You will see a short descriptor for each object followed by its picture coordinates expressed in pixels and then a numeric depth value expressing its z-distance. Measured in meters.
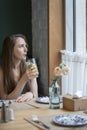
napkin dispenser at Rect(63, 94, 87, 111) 2.06
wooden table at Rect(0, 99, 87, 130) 1.64
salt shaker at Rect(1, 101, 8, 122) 1.78
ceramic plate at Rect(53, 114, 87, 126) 1.67
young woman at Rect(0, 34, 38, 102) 2.83
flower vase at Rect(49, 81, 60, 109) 2.14
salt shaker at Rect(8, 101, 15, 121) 1.81
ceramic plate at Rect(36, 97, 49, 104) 2.33
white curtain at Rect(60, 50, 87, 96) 3.46
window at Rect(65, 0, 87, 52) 3.78
